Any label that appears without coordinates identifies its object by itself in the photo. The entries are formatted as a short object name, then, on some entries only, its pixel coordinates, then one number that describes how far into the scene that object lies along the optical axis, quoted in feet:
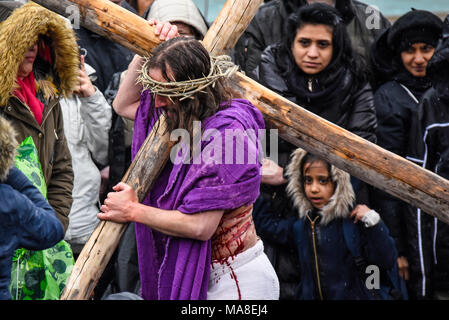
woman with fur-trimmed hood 29.58
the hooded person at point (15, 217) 24.23
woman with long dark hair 37.96
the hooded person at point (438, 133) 38.37
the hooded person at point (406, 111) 39.91
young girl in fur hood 36.78
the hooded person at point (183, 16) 39.34
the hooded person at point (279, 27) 40.78
